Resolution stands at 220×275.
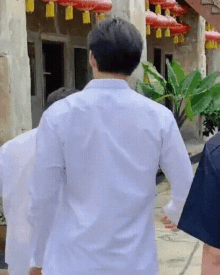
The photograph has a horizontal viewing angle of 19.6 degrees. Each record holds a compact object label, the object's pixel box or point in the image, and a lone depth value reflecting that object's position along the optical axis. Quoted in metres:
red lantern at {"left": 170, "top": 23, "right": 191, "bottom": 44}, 11.96
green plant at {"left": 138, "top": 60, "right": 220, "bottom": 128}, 9.29
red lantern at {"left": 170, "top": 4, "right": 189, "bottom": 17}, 11.66
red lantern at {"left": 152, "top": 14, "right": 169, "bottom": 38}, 10.30
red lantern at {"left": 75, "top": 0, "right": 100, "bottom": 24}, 7.73
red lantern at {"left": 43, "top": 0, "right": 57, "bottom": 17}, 7.26
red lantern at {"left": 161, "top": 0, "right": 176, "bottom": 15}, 10.50
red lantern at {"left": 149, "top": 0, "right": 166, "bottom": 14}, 10.20
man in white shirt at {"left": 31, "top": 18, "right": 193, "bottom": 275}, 2.18
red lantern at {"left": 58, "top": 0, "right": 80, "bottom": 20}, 7.55
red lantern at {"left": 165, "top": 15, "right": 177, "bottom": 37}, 10.64
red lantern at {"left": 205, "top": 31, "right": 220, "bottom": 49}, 13.50
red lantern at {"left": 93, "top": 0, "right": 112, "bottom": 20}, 7.87
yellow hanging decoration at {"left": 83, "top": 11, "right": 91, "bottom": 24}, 7.83
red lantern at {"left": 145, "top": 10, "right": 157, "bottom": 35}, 9.96
